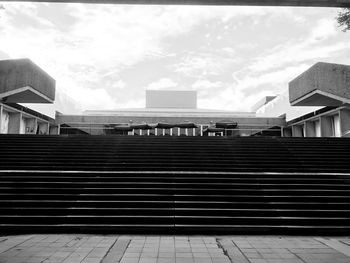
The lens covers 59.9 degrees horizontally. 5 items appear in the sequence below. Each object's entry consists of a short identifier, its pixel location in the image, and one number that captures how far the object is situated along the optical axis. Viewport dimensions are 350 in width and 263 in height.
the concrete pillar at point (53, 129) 21.67
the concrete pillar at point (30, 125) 19.30
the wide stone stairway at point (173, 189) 6.54
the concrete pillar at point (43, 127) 20.75
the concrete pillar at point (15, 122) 17.72
